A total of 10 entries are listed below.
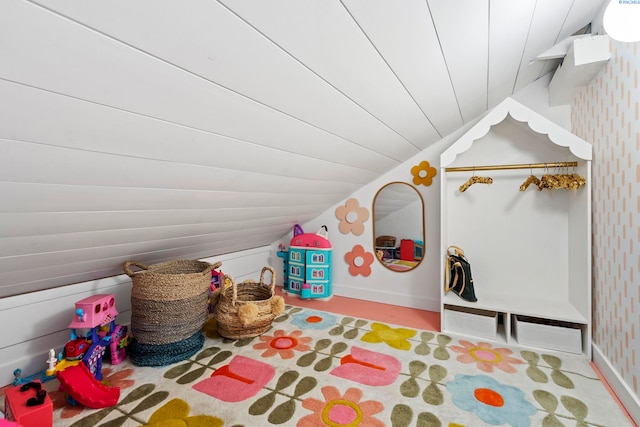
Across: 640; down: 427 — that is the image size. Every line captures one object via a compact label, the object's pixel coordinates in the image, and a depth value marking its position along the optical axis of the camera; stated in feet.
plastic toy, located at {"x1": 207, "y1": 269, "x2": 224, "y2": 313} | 7.61
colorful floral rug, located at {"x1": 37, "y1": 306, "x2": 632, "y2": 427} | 4.21
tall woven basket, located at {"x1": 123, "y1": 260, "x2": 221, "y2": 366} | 5.66
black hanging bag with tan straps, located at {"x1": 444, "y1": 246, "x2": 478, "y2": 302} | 6.99
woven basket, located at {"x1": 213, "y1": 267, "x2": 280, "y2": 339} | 6.43
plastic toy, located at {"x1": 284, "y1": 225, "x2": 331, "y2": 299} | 9.31
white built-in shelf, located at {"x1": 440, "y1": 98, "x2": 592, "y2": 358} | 6.08
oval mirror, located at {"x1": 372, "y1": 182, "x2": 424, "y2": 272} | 8.60
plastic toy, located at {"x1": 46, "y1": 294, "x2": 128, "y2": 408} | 4.50
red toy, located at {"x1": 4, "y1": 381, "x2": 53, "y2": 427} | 3.52
